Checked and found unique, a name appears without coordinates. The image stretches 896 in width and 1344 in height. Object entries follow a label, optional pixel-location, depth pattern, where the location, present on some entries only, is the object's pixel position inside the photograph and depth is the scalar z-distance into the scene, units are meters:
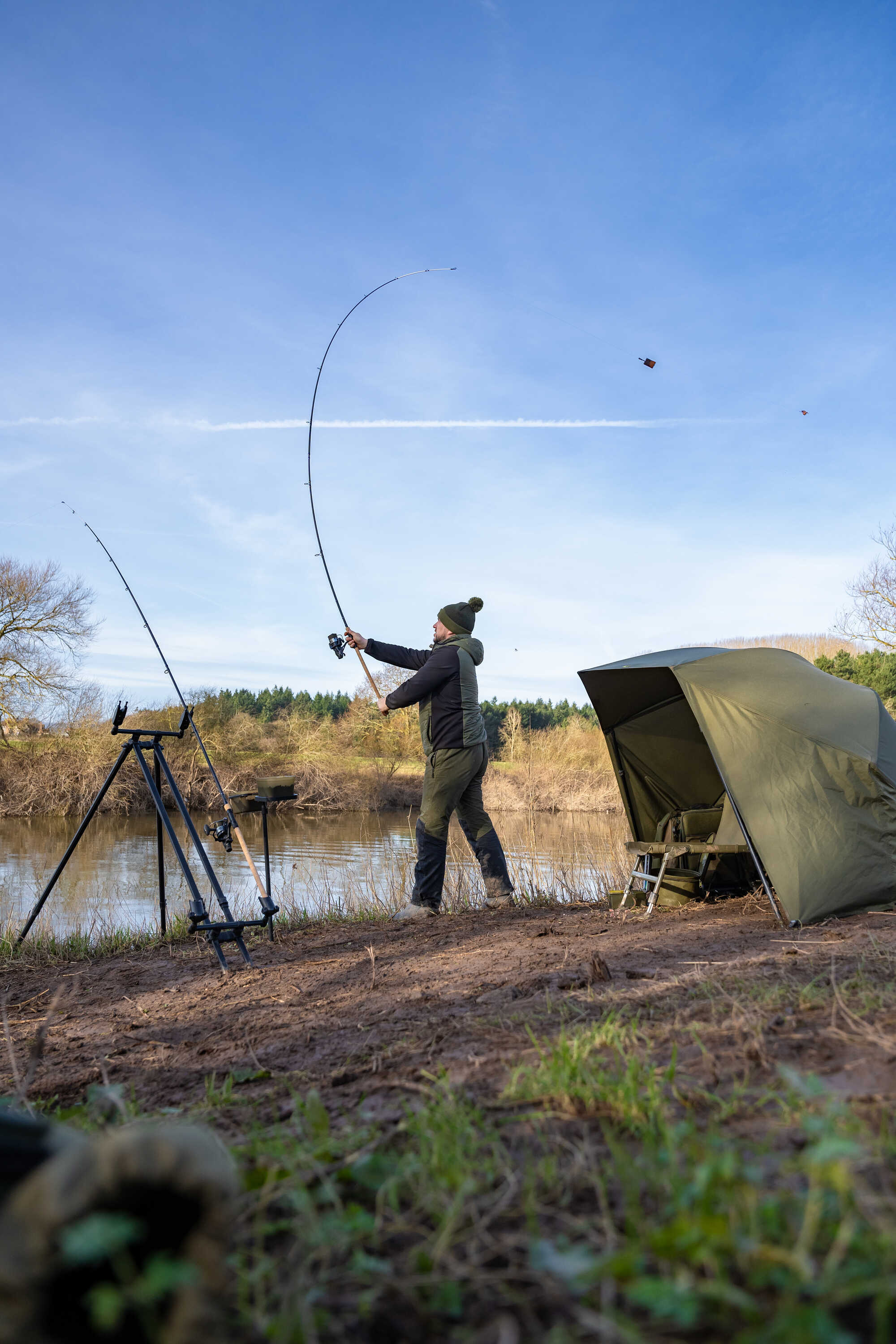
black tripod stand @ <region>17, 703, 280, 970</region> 4.72
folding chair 6.61
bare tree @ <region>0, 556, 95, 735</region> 25.27
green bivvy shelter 5.59
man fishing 6.80
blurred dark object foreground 0.93
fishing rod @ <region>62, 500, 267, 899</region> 5.10
